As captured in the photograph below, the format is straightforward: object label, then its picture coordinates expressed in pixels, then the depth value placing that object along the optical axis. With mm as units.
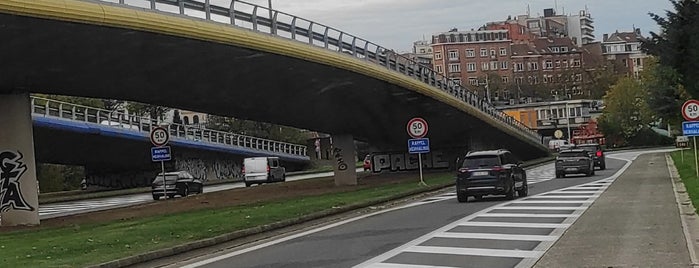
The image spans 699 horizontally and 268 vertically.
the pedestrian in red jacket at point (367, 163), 71925
